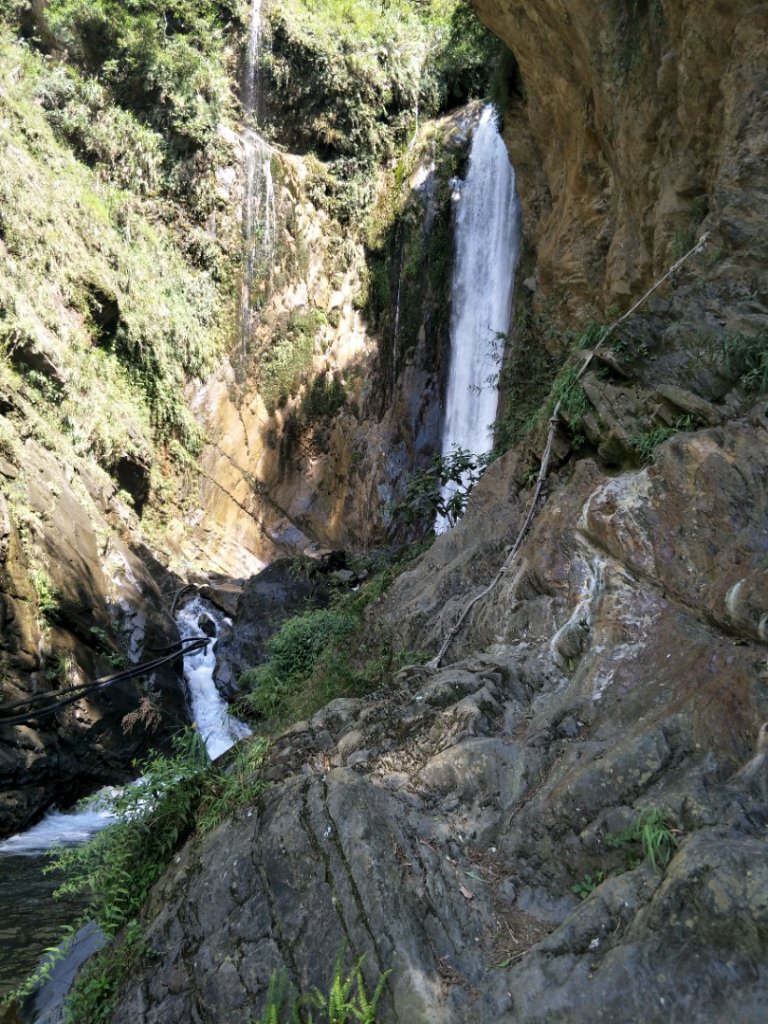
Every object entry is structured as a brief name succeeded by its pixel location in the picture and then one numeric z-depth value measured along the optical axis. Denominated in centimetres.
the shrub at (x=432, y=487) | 1055
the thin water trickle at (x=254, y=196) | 2092
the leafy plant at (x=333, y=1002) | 291
